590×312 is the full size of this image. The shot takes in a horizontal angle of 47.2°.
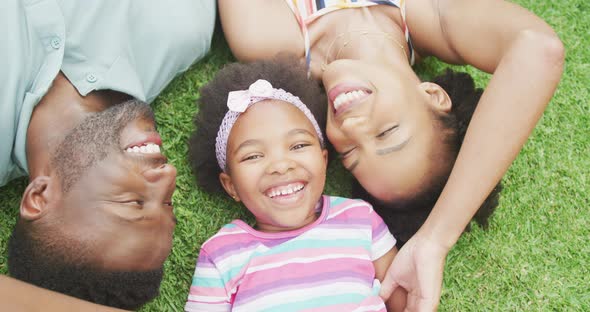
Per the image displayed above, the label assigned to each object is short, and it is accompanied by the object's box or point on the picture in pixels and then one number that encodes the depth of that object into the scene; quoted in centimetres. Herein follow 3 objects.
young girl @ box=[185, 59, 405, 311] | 75
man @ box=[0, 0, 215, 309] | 66
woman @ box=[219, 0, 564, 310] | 74
